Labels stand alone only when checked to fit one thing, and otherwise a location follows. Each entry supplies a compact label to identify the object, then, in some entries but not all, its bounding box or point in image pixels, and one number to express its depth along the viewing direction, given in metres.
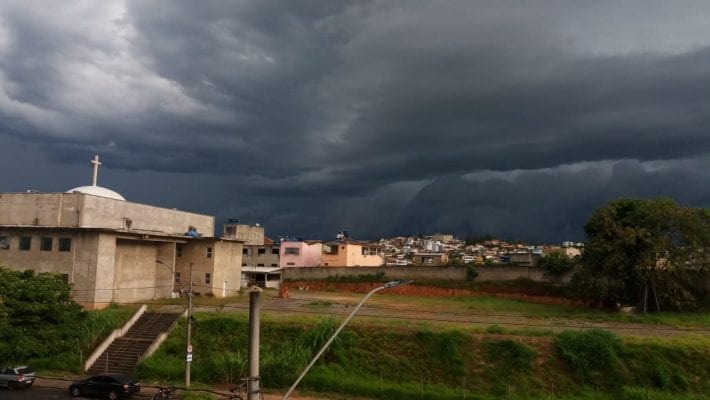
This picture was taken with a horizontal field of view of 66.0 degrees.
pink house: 91.38
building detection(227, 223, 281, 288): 86.19
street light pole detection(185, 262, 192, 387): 32.94
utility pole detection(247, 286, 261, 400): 14.48
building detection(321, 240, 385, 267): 97.31
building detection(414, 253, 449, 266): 112.92
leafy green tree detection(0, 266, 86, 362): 37.62
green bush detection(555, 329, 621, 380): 33.92
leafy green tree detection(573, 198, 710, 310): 53.12
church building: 47.12
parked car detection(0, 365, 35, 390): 33.19
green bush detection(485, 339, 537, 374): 34.53
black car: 31.28
